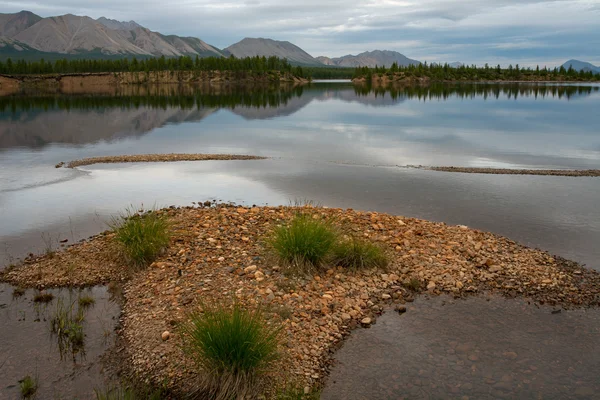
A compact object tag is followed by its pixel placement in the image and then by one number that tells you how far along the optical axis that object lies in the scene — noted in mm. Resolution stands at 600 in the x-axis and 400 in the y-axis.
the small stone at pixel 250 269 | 12281
